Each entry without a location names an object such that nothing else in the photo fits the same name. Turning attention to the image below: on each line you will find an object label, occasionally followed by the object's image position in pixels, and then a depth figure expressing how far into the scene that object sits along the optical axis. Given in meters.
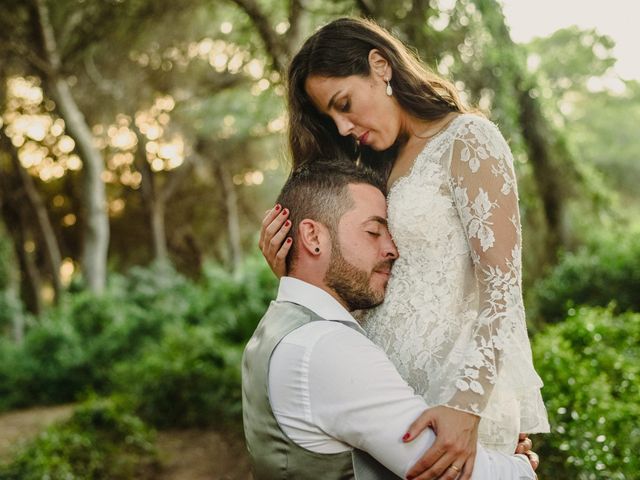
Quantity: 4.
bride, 2.05
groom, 1.78
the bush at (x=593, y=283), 7.73
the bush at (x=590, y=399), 3.00
